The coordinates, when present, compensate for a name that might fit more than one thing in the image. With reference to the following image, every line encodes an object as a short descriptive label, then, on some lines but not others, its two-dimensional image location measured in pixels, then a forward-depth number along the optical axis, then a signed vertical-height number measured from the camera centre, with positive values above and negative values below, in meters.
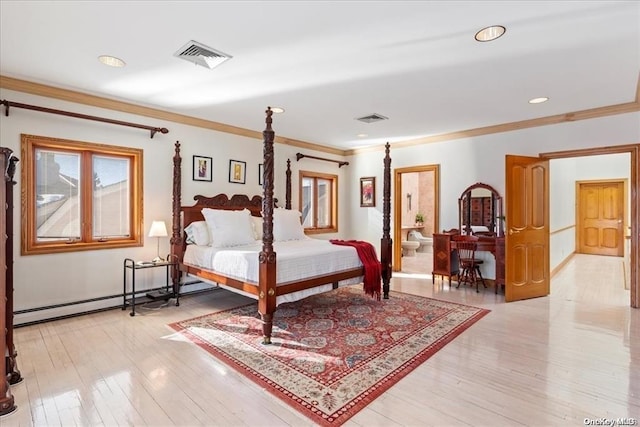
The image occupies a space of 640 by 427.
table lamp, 4.23 -0.22
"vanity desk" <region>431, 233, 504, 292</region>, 4.89 -0.69
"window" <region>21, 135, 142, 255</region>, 3.56 +0.21
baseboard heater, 3.46 -1.06
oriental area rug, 2.25 -1.22
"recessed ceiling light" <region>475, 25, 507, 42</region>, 2.42 +1.35
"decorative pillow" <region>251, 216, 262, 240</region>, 5.01 -0.23
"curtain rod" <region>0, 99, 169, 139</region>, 3.29 +1.11
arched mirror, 5.21 +0.00
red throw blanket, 4.18 -0.73
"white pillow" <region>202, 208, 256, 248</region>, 4.35 -0.21
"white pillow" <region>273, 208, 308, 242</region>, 5.02 -0.22
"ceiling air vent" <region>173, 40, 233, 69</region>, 2.74 +1.39
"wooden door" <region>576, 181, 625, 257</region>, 8.26 -0.20
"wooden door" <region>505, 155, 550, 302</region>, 4.51 -0.25
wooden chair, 5.16 -0.80
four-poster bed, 3.13 -0.51
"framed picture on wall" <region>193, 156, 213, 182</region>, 4.88 +0.67
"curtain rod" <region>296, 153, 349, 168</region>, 6.30 +1.08
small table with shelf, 3.99 -1.03
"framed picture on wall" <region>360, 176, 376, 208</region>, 6.96 +0.43
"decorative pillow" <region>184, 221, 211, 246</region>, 4.45 -0.29
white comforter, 3.36 -0.55
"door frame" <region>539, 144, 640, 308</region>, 4.11 -0.08
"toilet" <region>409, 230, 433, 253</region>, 9.30 -0.82
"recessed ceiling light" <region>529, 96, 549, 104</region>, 3.96 +1.36
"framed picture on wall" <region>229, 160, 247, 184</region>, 5.31 +0.68
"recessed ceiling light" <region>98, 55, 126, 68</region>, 2.94 +1.41
